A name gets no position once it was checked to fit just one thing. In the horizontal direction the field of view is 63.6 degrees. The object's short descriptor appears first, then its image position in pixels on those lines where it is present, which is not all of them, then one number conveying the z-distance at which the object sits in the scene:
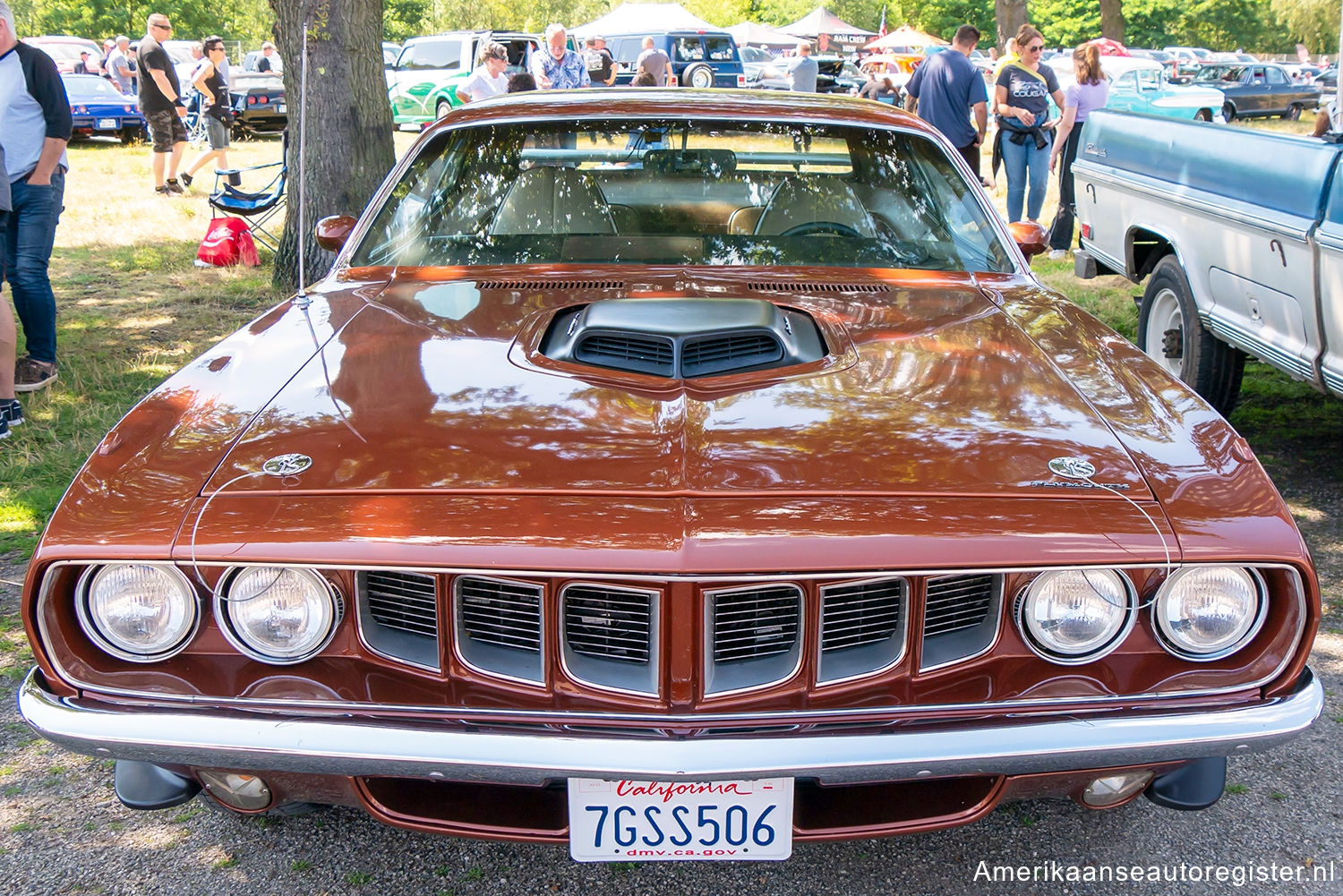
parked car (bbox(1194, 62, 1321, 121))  26.66
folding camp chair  8.09
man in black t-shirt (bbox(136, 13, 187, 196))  11.12
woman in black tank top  11.38
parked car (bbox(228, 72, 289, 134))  18.36
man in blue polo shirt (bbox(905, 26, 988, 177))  8.57
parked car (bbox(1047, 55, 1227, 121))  19.03
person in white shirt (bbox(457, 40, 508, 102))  9.88
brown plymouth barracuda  1.75
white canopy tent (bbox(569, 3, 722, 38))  25.69
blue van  22.24
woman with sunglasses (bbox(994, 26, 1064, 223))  8.47
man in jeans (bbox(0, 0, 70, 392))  4.88
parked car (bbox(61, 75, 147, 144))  16.66
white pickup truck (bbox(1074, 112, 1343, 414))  3.85
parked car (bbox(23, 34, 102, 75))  21.81
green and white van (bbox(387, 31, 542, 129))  20.80
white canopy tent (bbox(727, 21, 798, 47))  42.97
